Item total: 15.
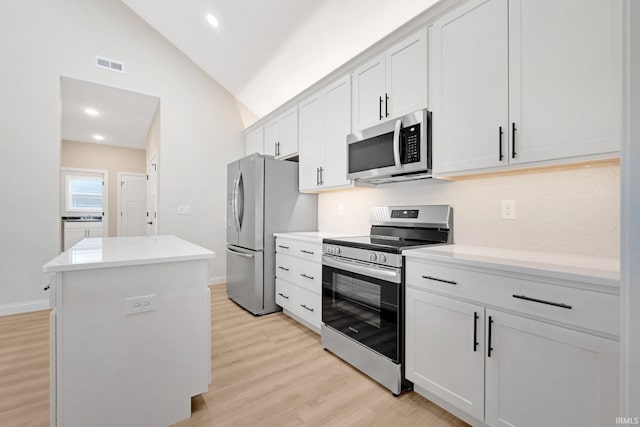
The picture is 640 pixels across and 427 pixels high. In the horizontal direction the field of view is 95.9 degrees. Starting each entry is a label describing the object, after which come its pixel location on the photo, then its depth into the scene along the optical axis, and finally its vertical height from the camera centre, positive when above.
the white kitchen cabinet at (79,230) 6.19 -0.39
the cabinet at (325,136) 2.72 +0.78
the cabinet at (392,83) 2.05 +1.02
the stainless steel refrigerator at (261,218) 3.12 -0.05
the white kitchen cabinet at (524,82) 1.30 +0.70
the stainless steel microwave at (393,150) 2.01 +0.48
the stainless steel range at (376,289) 1.78 -0.52
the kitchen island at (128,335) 1.29 -0.60
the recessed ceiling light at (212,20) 3.61 +2.44
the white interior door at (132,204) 6.81 +0.22
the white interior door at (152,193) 4.50 +0.34
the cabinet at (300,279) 2.56 -0.64
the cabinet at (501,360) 1.09 -0.66
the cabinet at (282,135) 3.43 +1.01
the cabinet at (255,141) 4.21 +1.11
